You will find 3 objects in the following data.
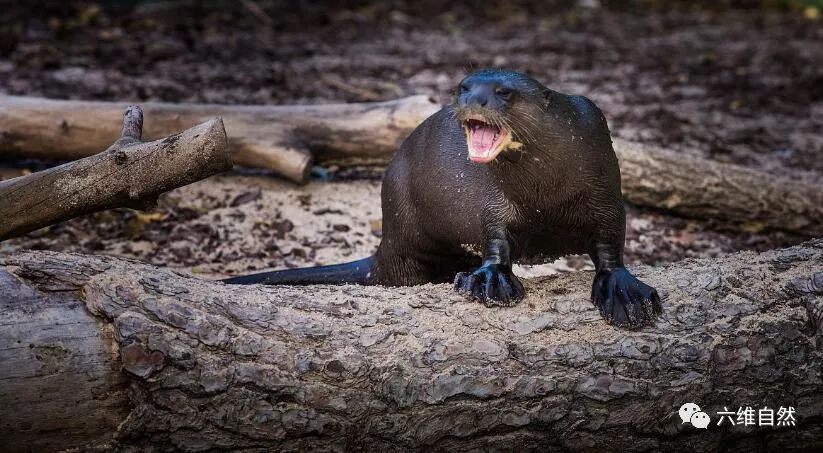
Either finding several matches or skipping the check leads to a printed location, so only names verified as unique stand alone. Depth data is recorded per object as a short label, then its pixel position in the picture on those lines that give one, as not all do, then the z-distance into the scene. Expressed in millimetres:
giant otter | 4328
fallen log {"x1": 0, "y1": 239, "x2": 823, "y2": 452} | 3848
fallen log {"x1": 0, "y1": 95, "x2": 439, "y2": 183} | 7711
